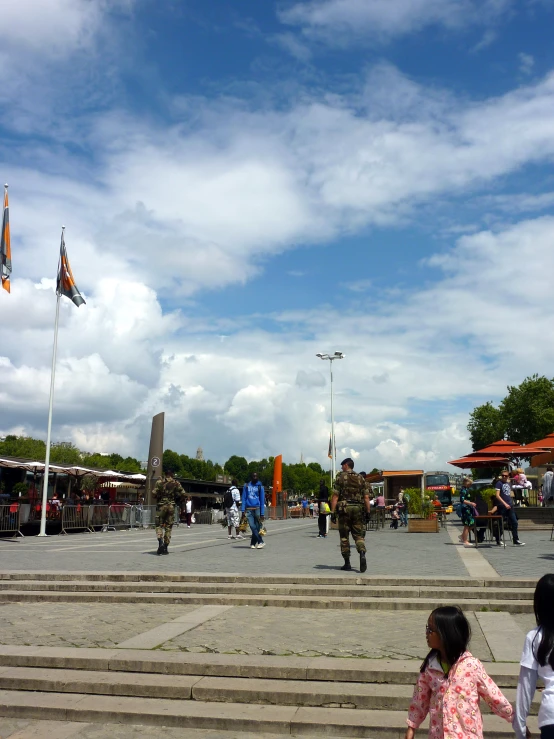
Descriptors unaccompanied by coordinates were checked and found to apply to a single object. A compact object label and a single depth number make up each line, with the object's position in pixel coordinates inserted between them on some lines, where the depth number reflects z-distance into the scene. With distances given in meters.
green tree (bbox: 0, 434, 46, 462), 82.82
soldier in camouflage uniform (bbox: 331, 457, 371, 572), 10.98
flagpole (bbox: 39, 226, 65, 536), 21.20
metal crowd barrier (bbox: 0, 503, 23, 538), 20.14
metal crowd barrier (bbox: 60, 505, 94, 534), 23.78
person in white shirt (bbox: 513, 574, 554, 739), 3.12
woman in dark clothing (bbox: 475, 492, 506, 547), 15.44
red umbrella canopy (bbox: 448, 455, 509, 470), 24.88
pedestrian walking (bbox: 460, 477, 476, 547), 15.66
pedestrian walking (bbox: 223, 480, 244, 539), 20.91
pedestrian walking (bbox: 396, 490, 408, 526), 25.86
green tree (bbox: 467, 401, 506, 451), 73.50
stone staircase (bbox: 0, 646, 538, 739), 5.27
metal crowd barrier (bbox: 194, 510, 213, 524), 37.62
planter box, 20.73
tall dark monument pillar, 29.88
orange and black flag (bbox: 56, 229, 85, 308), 23.45
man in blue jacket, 15.20
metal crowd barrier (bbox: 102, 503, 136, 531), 26.90
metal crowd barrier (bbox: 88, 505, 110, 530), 25.47
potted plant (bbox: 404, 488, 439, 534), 20.77
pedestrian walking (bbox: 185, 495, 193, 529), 31.44
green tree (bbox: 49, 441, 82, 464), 93.06
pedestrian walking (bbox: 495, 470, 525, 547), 15.16
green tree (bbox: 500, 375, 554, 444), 62.47
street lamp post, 44.81
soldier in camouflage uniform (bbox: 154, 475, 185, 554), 13.62
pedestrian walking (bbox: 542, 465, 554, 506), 19.64
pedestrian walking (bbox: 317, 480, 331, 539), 20.27
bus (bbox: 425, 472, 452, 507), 43.78
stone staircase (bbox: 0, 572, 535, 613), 8.73
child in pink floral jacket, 3.33
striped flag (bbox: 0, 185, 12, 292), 21.08
